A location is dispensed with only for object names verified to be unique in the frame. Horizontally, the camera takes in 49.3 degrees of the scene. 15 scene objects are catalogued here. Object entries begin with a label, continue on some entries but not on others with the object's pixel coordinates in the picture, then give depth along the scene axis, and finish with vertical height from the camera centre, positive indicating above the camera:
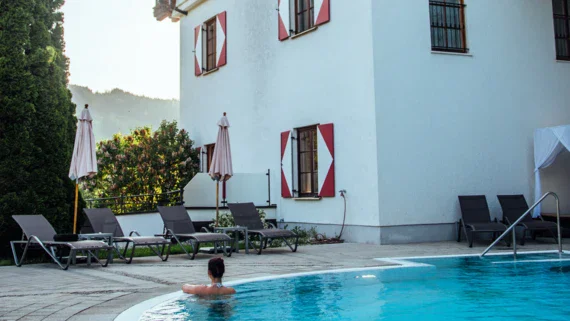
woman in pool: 6.14 -0.62
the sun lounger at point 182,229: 9.64 -0.09
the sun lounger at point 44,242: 8.35 -0.22
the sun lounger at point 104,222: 9.88 +0.04
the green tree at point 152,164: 16.72 +1.66
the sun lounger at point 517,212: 11.26 +0.10
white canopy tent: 11.98 +1.39
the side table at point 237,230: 10.35 -0.13
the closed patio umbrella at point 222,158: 11.80 +1.23
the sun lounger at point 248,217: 10.88 +0.09
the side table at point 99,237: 8.95 -0.18
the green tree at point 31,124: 9.97 +1.69
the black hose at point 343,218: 12.31 +0.05
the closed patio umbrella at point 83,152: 9.75 +1.16
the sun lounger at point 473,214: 11.22 +0.07
